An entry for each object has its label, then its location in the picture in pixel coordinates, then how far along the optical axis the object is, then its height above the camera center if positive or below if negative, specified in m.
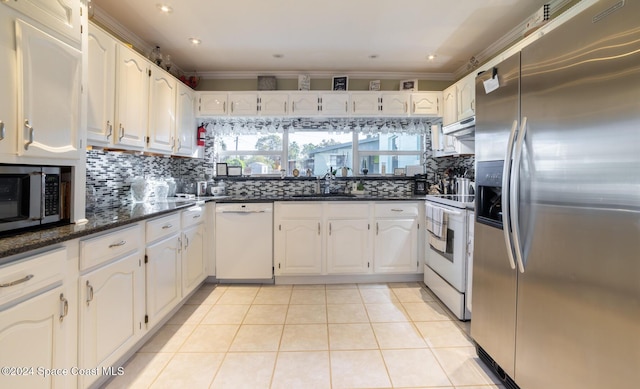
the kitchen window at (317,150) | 3.86 +0.50
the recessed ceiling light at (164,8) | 2.30 +1.41
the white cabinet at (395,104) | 3.46 +1.00
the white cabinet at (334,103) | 3.44 +1.00
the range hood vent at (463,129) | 2.36 +0.53
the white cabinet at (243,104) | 3.44 +0.97
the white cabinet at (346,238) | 3.22 -0.54
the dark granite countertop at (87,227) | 1.14 -0.22
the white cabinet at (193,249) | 2.60 -0.59
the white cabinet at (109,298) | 1.46 -0.63
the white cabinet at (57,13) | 1.32 +0.83
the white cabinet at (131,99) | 2.16 +0.68
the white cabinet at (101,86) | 1.90 +0.67
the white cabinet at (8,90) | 1.23 +0.40
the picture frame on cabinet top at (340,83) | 3.55 +1.28
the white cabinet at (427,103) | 3.46 +1.02
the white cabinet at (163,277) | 2.04 -0.69
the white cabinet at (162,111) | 2.58 +0.69
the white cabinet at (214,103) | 3.43 +0.97
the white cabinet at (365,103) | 3.45 +1.01
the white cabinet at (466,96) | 2.81 +0.94
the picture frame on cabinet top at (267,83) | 3.56 +1.26
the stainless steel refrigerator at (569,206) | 1.00 -0.06
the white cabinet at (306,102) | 3.44 +1.00
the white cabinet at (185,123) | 3.04 +0.69
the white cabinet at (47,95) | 1.32 +0.44
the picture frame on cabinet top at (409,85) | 3.57 +1.28
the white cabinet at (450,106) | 3.15 +0.94
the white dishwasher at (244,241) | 3.19 -0.59
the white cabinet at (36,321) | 1.08 -0.55
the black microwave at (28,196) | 1.30 -0.06
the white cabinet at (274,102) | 3.43 +1.00
